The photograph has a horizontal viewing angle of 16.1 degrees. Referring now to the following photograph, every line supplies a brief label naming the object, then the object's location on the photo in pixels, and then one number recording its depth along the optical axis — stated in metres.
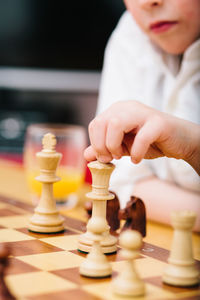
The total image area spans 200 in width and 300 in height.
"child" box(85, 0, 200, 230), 0.90
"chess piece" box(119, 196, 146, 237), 0.68
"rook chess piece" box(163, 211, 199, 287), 0.55
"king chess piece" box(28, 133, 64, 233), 0.70
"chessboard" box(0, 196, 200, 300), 0.52
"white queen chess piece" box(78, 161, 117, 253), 0.63
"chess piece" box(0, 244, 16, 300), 0.51
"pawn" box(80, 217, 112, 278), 0.55
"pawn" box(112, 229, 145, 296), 0.52
